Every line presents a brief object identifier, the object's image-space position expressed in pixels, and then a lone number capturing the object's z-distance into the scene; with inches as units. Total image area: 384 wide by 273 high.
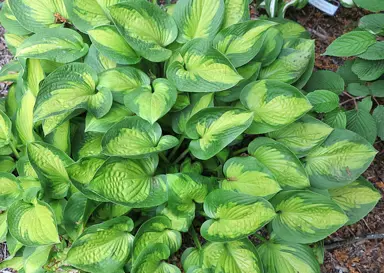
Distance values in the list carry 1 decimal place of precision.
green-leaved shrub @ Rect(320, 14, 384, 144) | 66.0
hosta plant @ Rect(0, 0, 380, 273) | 54.7
